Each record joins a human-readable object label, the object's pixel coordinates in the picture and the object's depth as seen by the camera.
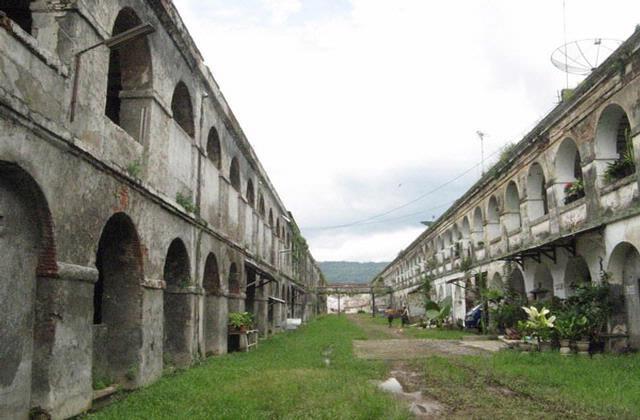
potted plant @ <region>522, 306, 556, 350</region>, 12.51
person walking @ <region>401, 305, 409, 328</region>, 31.92
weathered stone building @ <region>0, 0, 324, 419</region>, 5.81
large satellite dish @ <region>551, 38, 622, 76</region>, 14.31
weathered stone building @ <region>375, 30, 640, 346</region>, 11.72
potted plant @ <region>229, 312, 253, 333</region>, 14.75
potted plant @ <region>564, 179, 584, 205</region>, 14.12
